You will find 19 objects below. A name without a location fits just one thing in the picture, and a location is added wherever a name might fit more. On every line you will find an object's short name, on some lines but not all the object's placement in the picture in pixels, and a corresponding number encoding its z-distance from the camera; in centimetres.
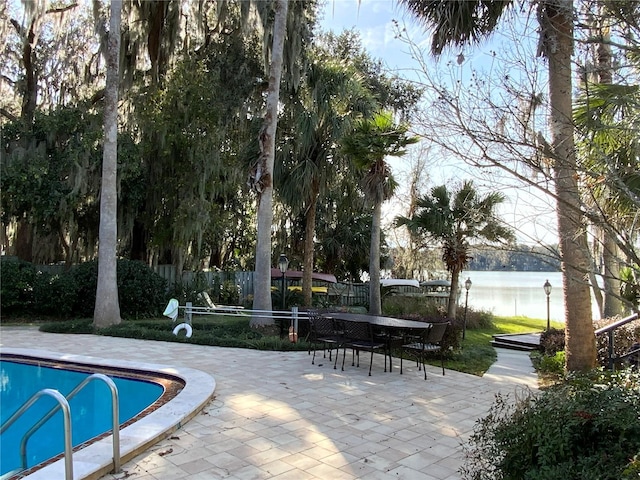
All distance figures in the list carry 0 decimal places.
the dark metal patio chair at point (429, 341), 723
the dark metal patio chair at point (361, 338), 729
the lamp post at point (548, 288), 1445
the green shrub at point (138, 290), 1420
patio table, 724
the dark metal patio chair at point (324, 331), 777
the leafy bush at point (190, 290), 1588
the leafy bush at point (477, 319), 1652
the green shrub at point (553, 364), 776
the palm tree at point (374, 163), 1130
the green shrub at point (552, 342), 906
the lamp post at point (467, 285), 1446
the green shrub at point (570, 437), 249
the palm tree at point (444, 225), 1330
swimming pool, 355
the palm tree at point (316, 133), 1390
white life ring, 1050
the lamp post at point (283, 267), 1191
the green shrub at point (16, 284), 1331
